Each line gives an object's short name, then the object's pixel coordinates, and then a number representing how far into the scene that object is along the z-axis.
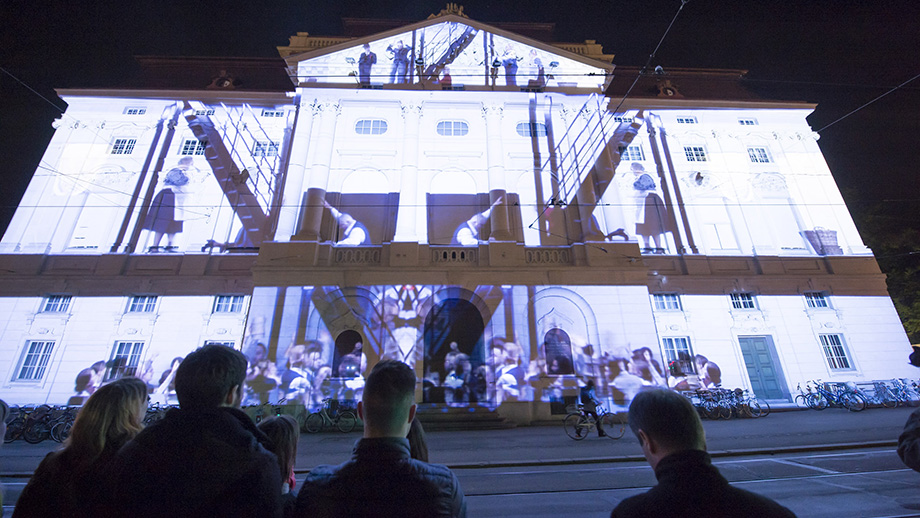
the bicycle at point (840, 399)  14.95
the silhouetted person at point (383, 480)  1.66
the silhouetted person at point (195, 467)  1.68
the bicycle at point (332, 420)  13.28
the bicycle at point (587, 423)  10.87
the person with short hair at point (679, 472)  1.53
